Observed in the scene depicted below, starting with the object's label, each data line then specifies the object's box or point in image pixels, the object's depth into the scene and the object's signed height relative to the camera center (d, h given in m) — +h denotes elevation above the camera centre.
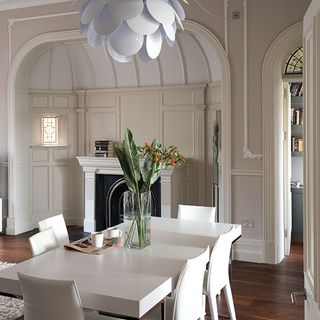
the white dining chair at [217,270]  2.96 -0.76
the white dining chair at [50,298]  2.04 -0.64
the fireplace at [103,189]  6.48 -0.45
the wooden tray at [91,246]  2.93 -0.58
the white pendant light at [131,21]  2.48 +0.79
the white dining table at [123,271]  2.12 -0.62
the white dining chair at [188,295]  2.37 -0.75
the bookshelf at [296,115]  6.46 +0.61
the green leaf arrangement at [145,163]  2.92 -0.02
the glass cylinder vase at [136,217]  3.02 -0.39
